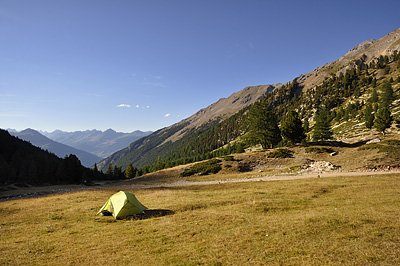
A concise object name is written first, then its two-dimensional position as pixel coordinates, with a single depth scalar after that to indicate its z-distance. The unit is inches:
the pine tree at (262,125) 2468.0
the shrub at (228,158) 2325.9
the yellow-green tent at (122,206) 779.4
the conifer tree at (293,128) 2369.6
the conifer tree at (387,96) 3835.9
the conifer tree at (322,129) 2874.0
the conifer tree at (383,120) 2294.3
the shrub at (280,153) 2073.7
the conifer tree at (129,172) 4379.2
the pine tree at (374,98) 4443.9
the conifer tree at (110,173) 4755.4
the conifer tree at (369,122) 2925.7
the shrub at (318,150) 1996.8
